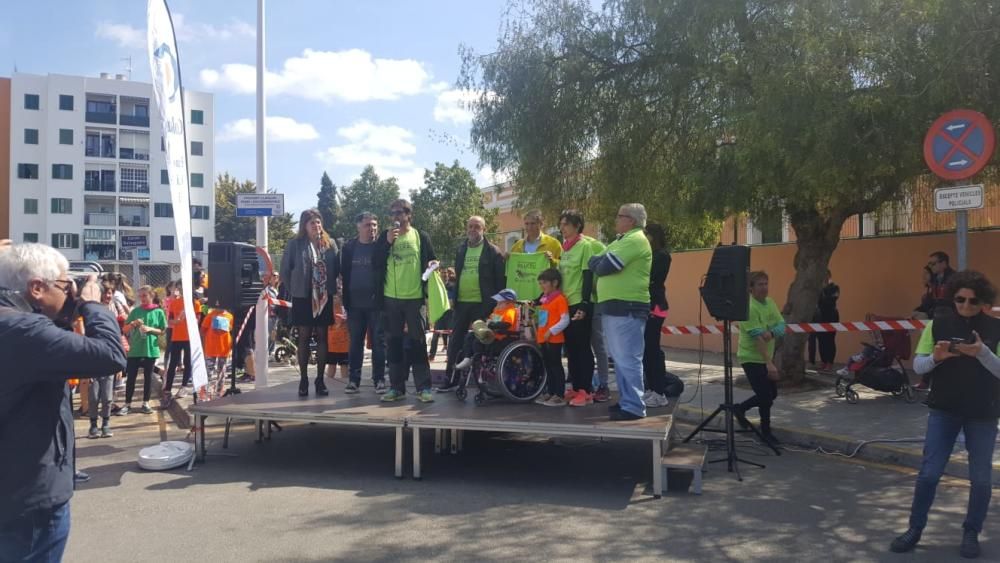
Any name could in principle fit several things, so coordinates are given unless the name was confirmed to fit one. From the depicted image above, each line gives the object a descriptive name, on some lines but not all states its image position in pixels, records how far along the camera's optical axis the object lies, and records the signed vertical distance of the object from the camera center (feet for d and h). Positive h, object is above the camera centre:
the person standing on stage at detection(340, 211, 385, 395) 25.63 +0.04
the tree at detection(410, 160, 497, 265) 110.42 +12.53
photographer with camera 8.70 -1.21
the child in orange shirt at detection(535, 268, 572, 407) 23.44 -1.28
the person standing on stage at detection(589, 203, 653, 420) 20.88 -0.41
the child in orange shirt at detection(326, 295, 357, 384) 34.45 -2.53
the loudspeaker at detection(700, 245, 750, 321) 21.83 +0.10
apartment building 184.44 +31.22
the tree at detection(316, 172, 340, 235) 253.85 +31.59
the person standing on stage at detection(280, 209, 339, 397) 25.63 +0.21
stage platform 19.94 -3.65
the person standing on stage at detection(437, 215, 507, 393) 25.77 +0.41
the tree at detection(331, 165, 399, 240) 190.39 +24.48
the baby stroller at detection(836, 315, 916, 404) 31.65 -3.46
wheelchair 23.57 -2.59
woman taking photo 15.34 -2.30
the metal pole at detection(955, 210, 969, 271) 23.29 +1.60
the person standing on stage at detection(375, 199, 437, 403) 24.29 -0.13
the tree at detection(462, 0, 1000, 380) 26.50 +7.58
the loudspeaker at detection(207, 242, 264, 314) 29.73 +0.65
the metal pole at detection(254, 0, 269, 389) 33.32 +5.82
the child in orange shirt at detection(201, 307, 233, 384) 35.14 -2.24
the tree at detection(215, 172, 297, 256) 201.88 +18.90
